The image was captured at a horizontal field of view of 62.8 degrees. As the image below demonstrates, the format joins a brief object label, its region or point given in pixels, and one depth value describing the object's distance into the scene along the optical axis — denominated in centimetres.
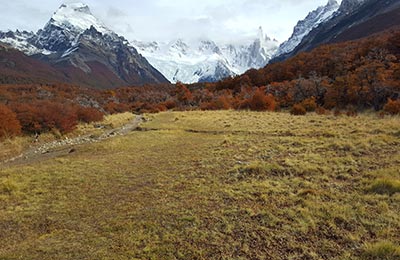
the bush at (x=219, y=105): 5854
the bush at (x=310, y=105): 4256
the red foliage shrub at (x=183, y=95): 7888
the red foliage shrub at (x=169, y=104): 7551
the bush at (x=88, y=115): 4241
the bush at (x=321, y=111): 3825
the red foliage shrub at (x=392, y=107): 3115
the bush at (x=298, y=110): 4014
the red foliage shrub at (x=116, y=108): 6295
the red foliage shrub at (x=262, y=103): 4825
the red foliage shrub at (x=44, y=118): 3153
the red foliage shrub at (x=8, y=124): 2830
